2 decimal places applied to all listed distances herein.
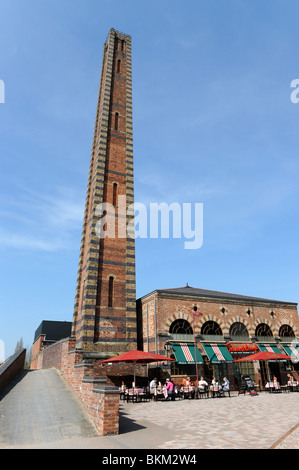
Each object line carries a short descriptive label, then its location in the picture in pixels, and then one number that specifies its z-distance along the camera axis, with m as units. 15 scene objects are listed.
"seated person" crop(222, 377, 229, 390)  20.00
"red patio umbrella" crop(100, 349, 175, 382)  16.17
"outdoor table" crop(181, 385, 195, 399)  18.34
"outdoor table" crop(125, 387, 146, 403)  16.69
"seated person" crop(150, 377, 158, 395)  17.77
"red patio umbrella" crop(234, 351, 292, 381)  21.48
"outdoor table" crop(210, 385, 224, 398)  19.09
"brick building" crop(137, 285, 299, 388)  22.41
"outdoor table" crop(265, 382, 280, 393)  21.84
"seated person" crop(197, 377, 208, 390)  19.58
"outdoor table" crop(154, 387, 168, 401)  17.05
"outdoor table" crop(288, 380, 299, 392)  22.03
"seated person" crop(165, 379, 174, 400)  17.22
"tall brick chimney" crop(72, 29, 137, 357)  19.72
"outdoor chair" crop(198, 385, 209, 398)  19.37
